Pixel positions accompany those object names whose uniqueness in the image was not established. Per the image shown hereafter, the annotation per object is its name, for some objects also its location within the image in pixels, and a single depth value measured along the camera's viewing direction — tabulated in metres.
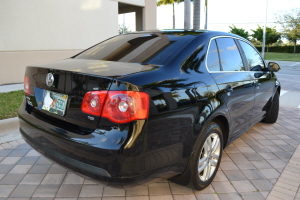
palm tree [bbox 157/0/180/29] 38.00
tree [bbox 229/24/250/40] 45.25
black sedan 1.89
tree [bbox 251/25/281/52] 43.26
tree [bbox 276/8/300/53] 36.25
